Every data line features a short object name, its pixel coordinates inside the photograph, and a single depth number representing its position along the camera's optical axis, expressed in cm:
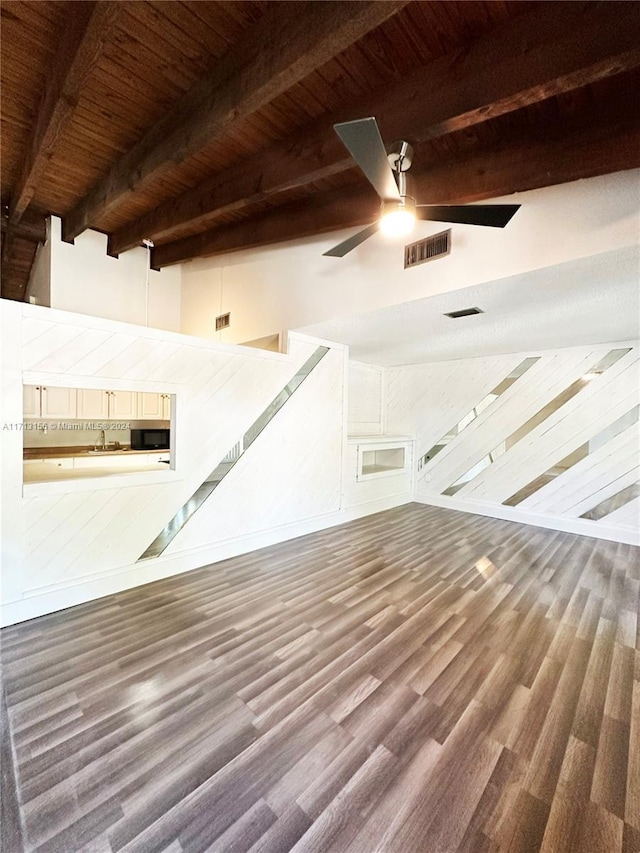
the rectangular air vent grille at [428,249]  288
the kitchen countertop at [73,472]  281
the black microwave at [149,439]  533
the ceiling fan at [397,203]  168
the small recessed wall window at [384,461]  567
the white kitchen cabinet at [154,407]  495
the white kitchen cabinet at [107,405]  448
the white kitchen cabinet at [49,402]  405
